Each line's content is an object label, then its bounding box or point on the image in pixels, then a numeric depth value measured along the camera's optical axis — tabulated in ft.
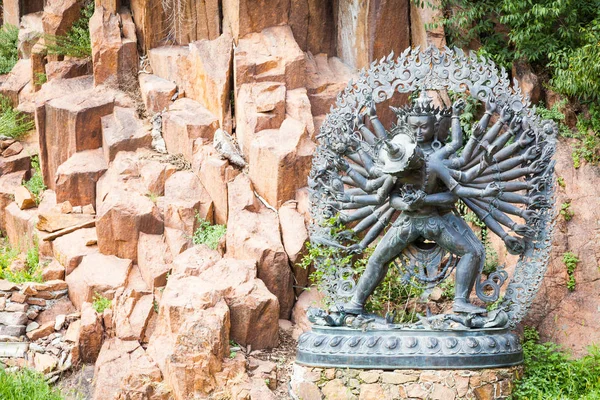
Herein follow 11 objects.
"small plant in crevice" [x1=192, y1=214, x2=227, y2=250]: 39.24
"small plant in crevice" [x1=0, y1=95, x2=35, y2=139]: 49.80
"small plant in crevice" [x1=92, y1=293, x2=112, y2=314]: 38.40
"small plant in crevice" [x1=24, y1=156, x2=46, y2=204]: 46.84
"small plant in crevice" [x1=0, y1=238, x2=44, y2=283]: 41.63
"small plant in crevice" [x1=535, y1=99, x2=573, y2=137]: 39.83
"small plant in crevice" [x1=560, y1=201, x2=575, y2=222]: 37.40
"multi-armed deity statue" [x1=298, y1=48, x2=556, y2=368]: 31.17
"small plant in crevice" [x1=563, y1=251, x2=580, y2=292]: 36.30
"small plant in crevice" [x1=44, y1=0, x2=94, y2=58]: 49.52
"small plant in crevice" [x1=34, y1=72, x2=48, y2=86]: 50.21
